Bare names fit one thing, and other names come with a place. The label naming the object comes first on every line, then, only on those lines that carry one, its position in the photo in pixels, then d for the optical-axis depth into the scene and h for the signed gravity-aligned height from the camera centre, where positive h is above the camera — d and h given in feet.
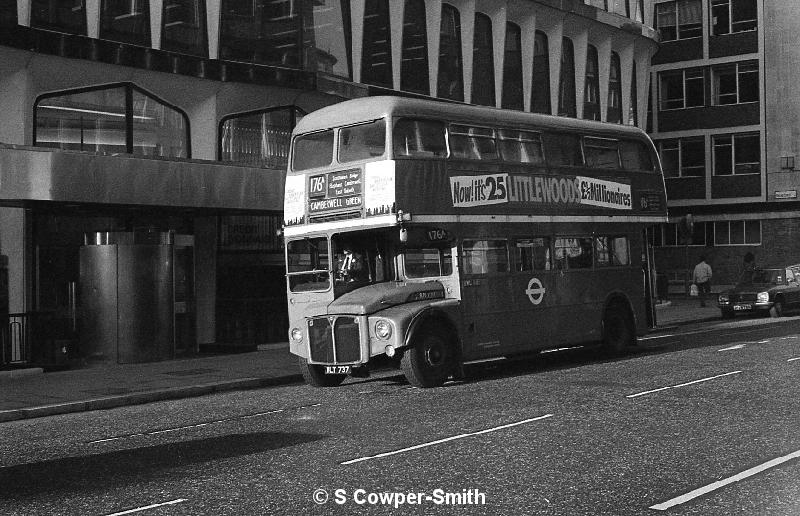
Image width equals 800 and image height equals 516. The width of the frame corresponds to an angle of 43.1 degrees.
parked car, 98.99 -4.21
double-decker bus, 47.83 +1.23
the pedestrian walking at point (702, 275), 120.78 -2.53
